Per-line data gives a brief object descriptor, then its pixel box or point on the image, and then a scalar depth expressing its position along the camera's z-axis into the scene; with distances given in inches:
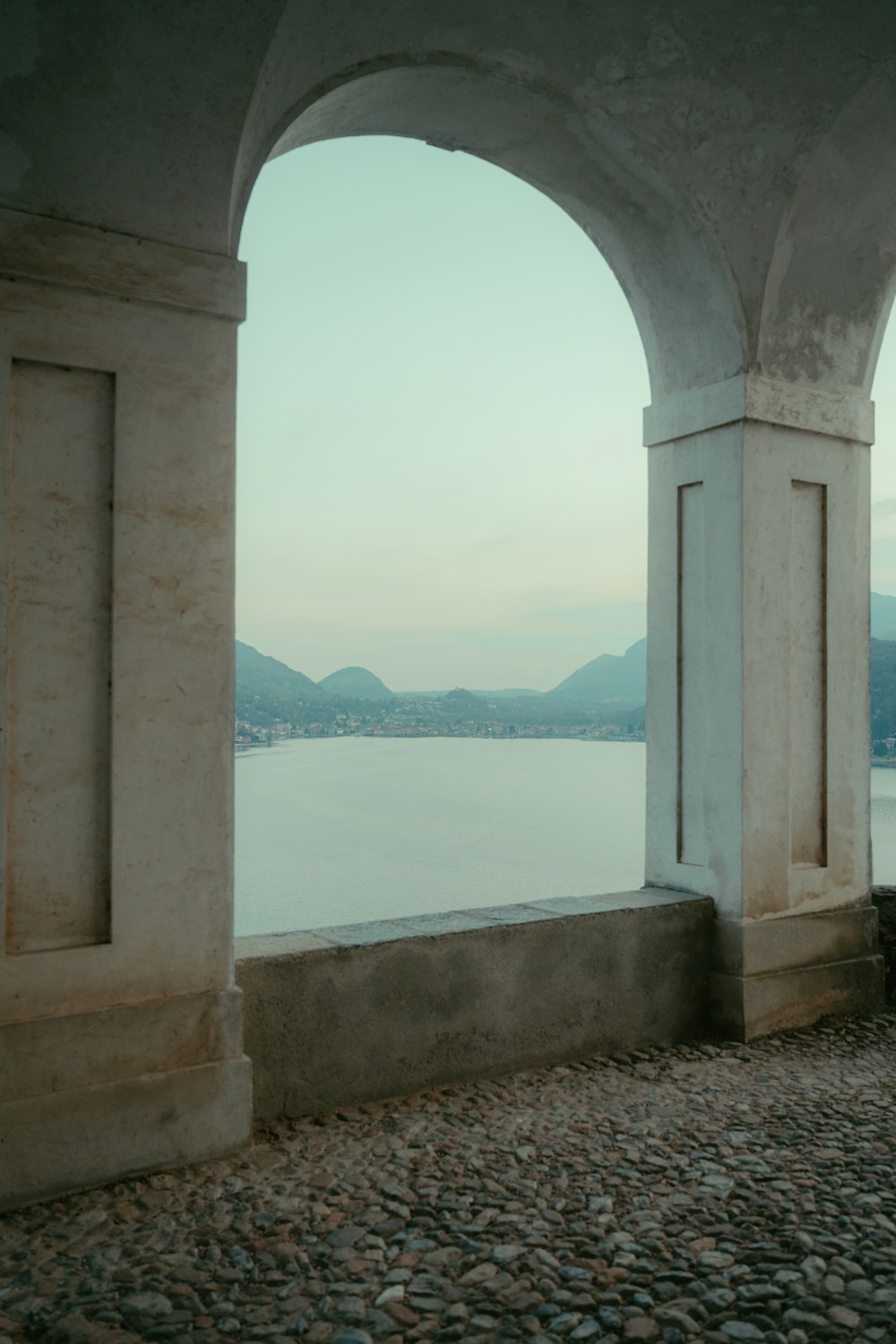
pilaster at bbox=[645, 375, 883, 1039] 183.0
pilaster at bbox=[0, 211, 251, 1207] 118.0
